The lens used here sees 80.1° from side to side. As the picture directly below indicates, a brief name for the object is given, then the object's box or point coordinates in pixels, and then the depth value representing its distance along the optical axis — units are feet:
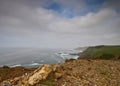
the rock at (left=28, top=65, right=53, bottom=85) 21.75
